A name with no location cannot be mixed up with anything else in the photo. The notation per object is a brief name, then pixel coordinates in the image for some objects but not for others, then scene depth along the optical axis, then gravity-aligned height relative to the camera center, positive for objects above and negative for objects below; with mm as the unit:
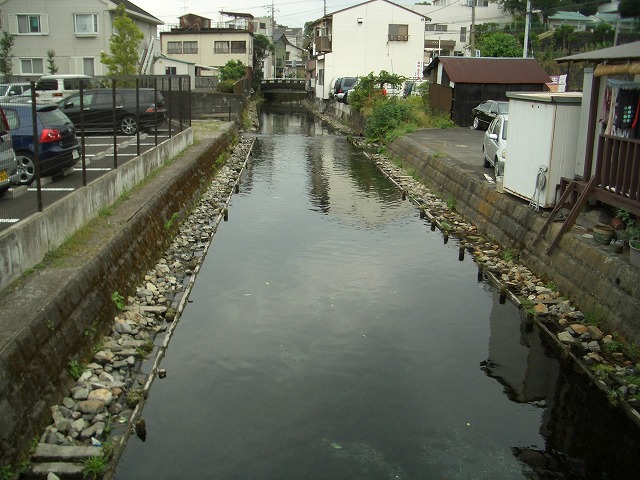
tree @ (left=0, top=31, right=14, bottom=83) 39375 +2461
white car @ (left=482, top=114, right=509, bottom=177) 15598 -901
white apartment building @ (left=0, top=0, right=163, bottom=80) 39781 +3805
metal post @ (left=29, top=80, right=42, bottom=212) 8162 -643
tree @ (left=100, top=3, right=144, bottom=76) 36500 +2684
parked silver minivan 9094 -888
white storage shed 11242 -541
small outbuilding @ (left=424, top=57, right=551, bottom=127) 30516 +1243
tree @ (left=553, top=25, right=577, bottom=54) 43159 +4817
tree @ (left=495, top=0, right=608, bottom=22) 40506 +8653
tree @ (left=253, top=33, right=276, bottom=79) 71456 +5524
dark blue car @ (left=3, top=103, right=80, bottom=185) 9562 -714
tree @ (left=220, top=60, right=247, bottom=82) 56188 +2491
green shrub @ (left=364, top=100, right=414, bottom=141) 30969 -597
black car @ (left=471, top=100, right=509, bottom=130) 26262 -148
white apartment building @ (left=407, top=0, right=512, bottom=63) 72500 +9266
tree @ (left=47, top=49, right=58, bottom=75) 39594 +2029
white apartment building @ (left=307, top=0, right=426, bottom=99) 53750 +5075
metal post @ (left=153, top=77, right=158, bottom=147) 16953 -396
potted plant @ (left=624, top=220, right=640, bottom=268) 8656 -1661
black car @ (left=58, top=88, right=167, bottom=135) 17031 -186
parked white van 28906 +570
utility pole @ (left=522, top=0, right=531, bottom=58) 35375 +3853
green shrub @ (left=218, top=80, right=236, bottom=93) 48344 +1003
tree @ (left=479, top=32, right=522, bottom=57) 47719 +4445
